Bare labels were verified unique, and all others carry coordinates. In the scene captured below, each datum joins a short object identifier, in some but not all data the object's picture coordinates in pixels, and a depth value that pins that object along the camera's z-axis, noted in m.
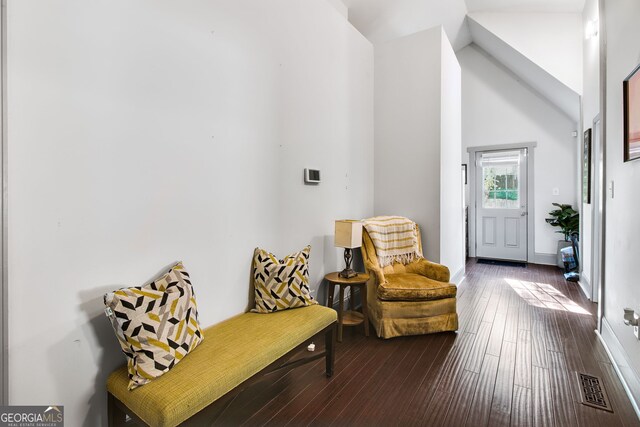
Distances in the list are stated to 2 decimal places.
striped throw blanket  3.15
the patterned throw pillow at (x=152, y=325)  1.34
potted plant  4.96
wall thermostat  2.77
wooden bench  1.25
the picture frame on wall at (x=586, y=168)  3.83
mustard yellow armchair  2.70
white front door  5.68
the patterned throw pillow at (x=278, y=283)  2.15
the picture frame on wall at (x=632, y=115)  1.80
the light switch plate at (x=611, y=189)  2.33
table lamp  2.72
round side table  2.67
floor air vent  1.83
